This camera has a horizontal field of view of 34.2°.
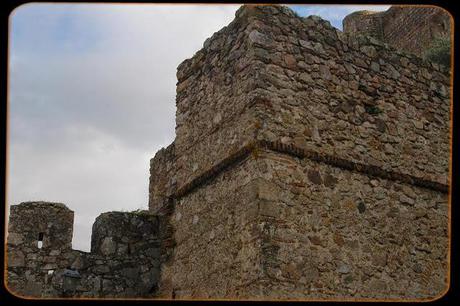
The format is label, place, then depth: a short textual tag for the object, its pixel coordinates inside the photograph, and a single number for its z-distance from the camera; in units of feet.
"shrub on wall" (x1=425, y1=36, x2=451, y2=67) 50.78
